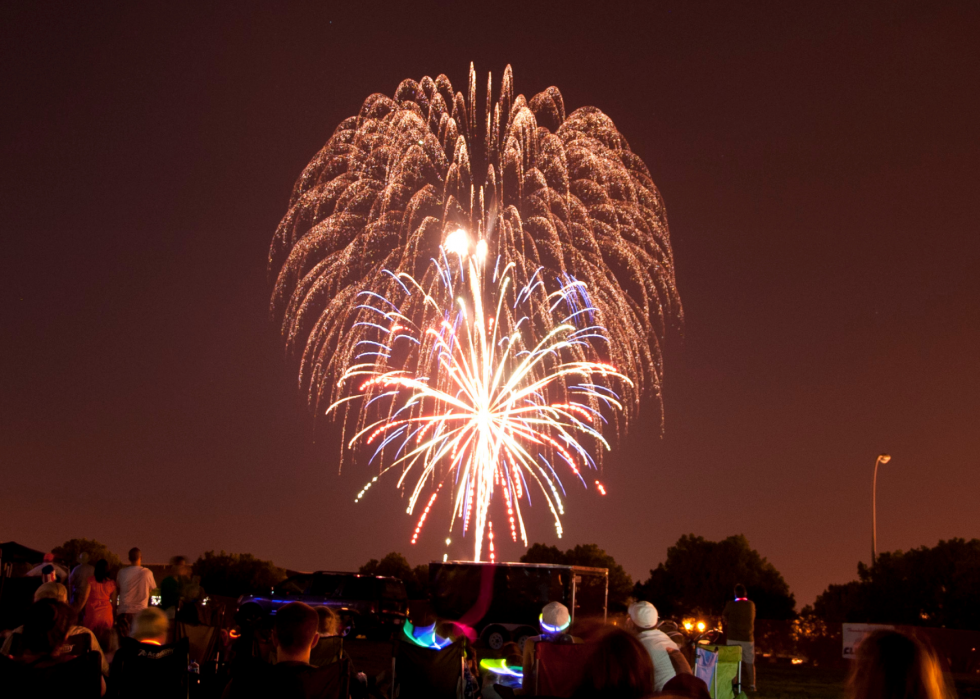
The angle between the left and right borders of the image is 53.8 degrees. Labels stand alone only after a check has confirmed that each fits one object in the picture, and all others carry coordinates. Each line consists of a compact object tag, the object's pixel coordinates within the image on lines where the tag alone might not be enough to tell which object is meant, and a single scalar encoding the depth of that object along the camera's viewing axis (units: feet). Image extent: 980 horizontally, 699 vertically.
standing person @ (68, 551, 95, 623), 34.65
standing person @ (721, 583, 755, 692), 43.65
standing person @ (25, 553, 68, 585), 43.14
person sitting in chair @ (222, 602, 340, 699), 17.10
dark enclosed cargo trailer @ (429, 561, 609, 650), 77.36
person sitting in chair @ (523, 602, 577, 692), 25.93
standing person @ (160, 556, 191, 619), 38.65
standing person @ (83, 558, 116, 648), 35.32
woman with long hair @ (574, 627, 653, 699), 12.59
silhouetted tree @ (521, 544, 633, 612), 199.72
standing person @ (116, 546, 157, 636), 37.17
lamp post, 110.93
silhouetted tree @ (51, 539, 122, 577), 261.03
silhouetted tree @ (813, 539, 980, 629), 130.00
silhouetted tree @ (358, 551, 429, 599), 226.79
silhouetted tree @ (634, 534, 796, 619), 202.59
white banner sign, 77.16
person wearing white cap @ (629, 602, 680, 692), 21.40
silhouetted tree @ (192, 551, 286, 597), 219.41
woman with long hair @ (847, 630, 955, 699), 9.82
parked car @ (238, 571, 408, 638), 76.89
